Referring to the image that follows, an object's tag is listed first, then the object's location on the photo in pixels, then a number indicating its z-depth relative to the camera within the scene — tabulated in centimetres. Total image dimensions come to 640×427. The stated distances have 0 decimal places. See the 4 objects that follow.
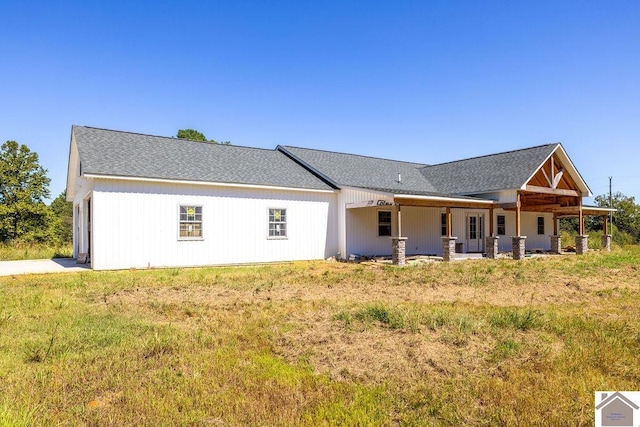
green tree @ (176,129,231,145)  4356
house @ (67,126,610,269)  1495
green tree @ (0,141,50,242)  3100
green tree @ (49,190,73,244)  3294
